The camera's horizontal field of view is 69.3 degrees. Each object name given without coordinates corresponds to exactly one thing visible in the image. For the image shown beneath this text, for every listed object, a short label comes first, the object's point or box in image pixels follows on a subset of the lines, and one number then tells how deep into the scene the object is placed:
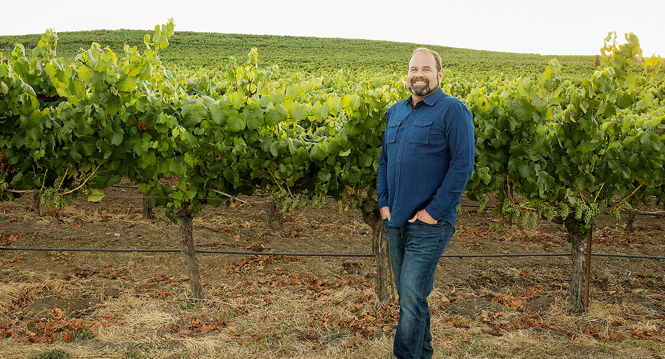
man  2.66
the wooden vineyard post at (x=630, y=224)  8.25
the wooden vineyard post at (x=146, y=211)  8.50
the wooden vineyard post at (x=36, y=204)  8.32
